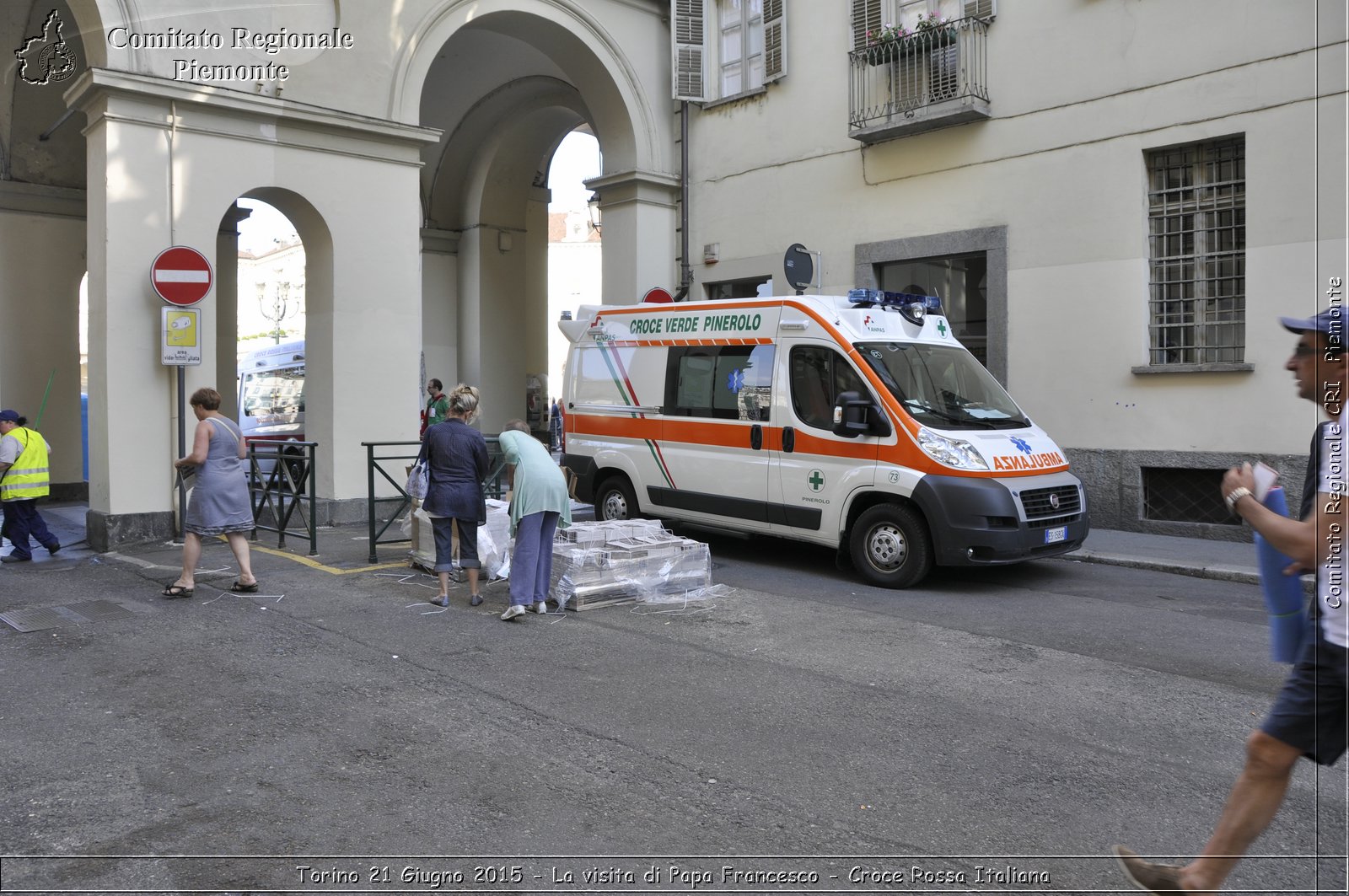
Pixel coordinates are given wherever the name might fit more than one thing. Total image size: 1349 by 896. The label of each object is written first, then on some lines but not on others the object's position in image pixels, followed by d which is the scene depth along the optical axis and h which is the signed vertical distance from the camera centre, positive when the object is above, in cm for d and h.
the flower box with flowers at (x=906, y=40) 1265 +472
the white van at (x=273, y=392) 1709 +57
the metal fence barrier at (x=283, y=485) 1026 -61
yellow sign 1043 +90
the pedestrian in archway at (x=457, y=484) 764 -45
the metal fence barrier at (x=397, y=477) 950 -57
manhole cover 719 -135
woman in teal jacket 726 -63
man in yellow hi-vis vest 991 -56
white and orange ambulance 829 -13
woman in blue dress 799 -52
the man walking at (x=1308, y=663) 281 -68
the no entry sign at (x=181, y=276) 1023 +150
